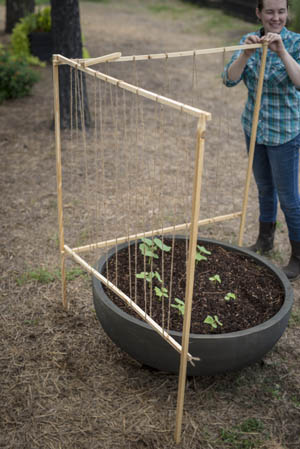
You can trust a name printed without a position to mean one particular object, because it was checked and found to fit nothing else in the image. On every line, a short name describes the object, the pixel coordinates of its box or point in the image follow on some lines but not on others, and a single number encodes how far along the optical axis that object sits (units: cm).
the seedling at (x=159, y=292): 251
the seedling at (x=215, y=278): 271
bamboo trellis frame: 173
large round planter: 223
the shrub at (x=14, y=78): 707
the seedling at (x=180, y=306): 247
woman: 272
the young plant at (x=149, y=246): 276
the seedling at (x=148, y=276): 262
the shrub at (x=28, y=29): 885
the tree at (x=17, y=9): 1079
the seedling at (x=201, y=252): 283
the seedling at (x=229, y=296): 261
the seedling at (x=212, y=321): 241
